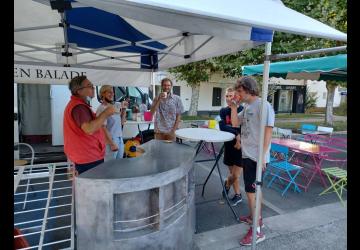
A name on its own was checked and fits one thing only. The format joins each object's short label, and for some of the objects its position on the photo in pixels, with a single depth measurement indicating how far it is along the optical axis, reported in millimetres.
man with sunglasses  2451
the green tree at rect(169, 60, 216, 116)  14992
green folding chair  4302
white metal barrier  2787
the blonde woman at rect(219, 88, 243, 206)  3918
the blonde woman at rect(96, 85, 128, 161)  3996
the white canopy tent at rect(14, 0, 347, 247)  1755
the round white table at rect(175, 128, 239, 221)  3107
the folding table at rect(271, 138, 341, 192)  5124
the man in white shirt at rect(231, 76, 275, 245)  3049
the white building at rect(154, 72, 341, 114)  20047
